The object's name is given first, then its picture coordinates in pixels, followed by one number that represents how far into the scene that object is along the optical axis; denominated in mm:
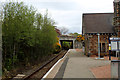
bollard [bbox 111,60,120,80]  4142
